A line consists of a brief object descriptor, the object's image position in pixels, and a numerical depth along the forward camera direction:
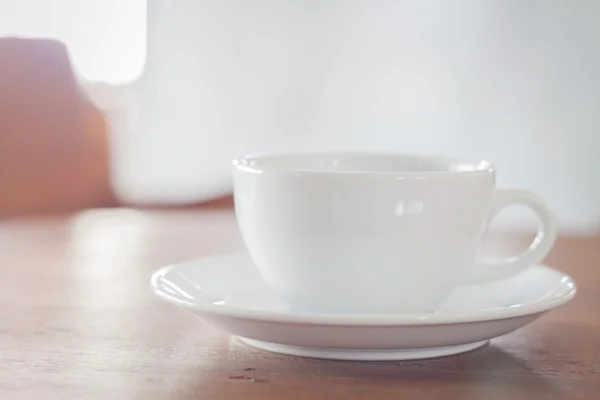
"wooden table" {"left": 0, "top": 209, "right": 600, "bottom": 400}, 0.46
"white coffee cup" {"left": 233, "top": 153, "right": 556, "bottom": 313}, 0.51
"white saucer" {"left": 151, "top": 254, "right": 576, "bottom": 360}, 0.47
